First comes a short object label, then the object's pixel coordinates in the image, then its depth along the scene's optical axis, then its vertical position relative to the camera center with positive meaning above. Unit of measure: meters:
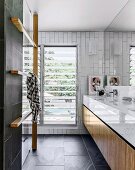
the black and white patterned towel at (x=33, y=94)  1.52 -0.13
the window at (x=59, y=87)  2.54 -0.06
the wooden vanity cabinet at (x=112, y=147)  0.87 -0.58
